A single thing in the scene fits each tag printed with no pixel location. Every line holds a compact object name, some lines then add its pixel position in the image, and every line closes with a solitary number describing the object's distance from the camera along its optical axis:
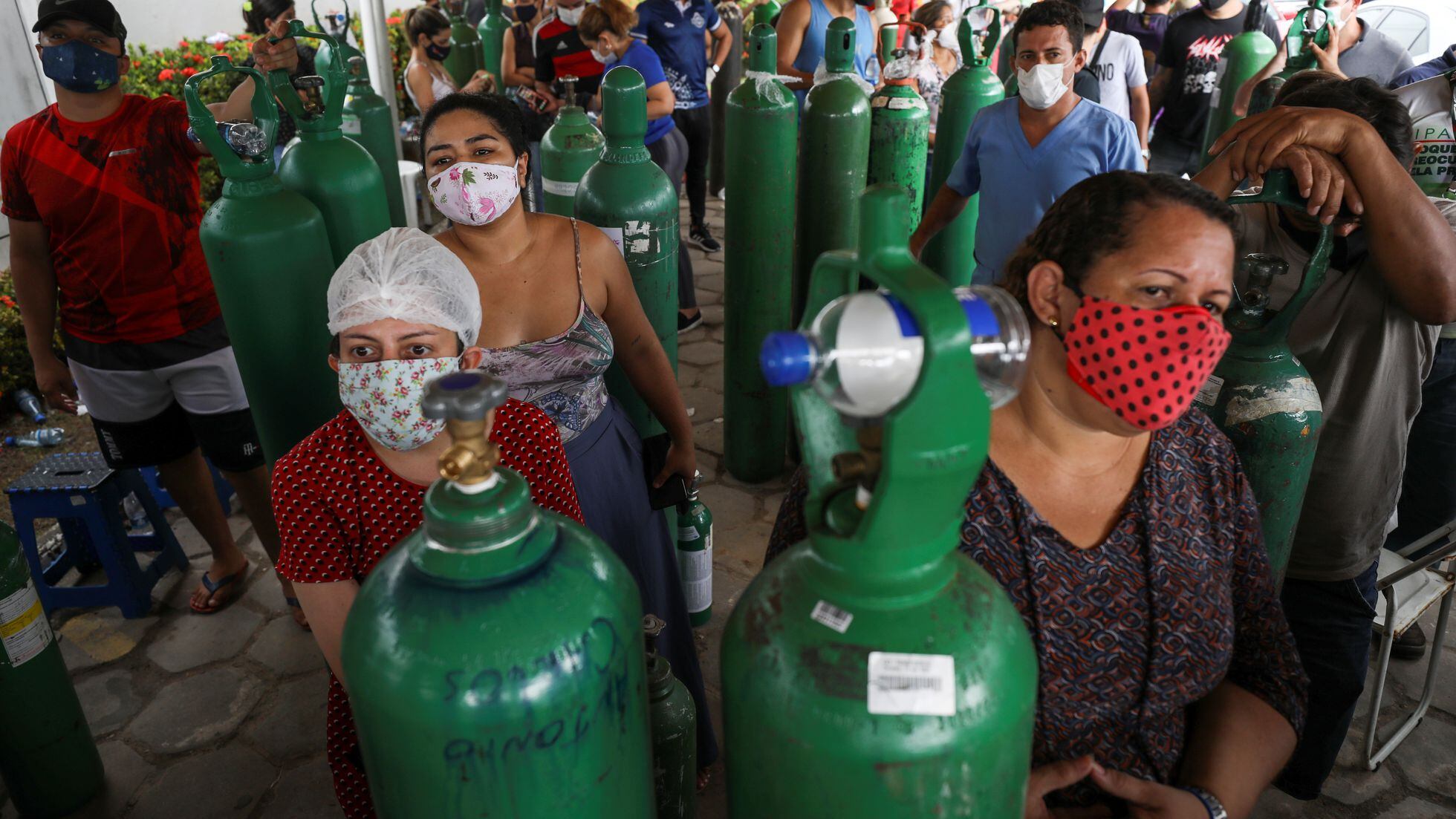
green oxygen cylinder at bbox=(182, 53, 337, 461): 2.06
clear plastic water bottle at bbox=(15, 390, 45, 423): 4.62
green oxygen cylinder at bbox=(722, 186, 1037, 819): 0.78
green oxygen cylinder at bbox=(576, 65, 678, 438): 2.77
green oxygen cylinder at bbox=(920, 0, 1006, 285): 3.92
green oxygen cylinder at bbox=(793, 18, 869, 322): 3.49
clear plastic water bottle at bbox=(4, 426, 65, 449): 4.43
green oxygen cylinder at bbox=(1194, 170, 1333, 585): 1.56
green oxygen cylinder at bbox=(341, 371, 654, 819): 0.81
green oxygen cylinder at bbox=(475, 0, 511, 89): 6.97
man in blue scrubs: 3.04
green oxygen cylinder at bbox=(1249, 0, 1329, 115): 3.57
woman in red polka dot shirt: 1.45
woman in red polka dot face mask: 1.24
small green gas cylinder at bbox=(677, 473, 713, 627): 2.61
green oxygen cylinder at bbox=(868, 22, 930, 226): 3.70
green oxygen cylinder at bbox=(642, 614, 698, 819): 1.55
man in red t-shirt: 2.71
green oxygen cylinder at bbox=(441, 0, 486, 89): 7.70
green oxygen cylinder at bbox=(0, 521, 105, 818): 2.27
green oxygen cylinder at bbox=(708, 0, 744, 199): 7.80
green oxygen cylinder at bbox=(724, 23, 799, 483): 3.40
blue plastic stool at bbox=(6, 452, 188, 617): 3.14
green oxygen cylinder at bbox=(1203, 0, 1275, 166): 4.61
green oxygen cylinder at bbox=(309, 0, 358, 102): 2.56
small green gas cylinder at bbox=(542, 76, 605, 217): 3.42
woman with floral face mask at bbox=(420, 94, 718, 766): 2.11
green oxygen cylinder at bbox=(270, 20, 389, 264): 2.40
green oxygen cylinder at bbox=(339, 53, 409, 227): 4.51
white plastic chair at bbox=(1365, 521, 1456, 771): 2.42
